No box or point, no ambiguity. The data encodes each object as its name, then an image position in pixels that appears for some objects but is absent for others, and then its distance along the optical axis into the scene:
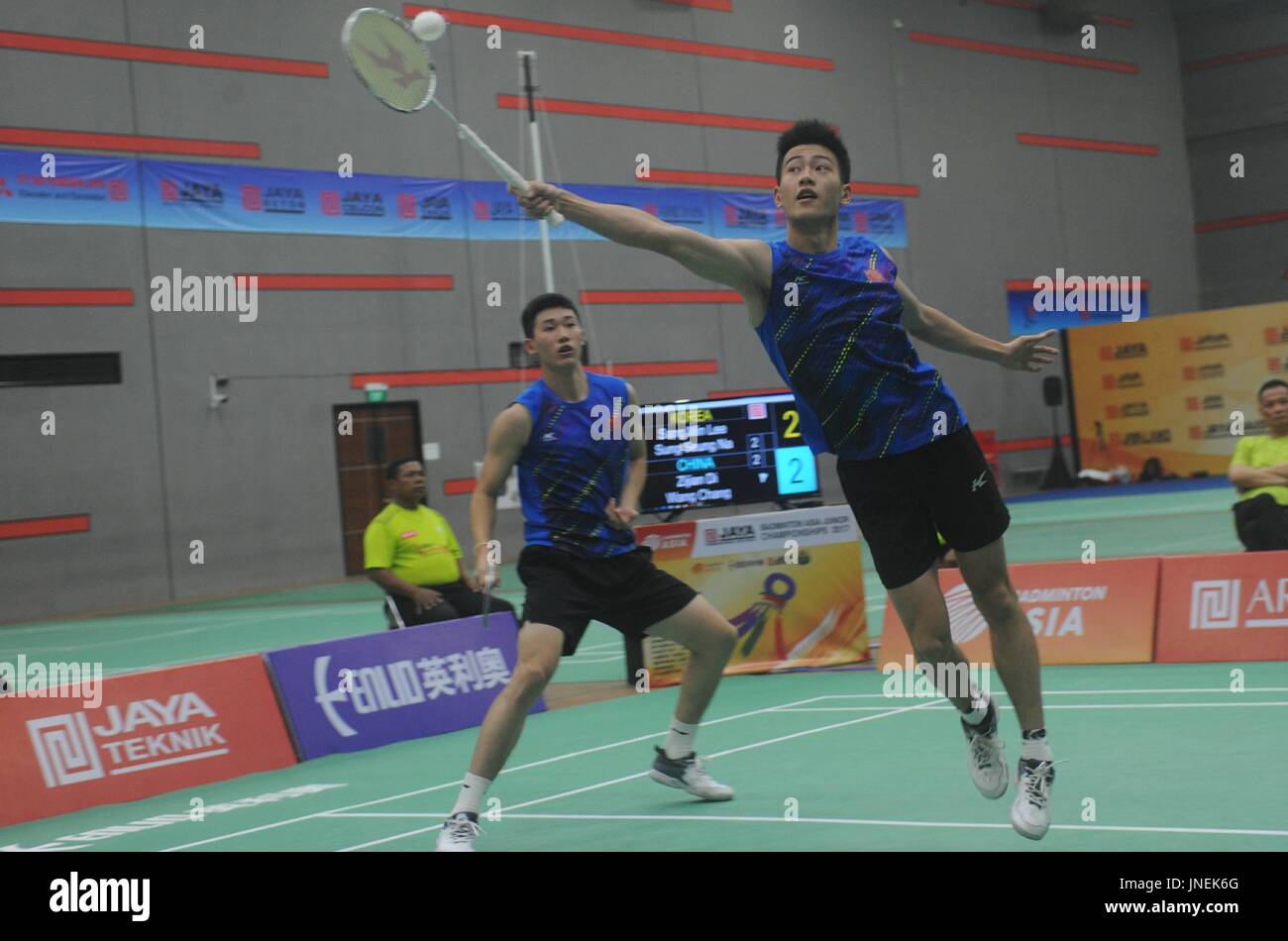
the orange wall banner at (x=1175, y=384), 28.88
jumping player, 4.74
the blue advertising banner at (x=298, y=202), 20.77
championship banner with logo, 10.45
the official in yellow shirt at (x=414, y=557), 10.18
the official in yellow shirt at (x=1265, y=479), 9.69
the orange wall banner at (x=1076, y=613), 9.42
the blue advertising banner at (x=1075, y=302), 32.38
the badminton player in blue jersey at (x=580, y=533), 5.84
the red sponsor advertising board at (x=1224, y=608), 8.85
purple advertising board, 8.30
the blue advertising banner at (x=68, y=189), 19.34
